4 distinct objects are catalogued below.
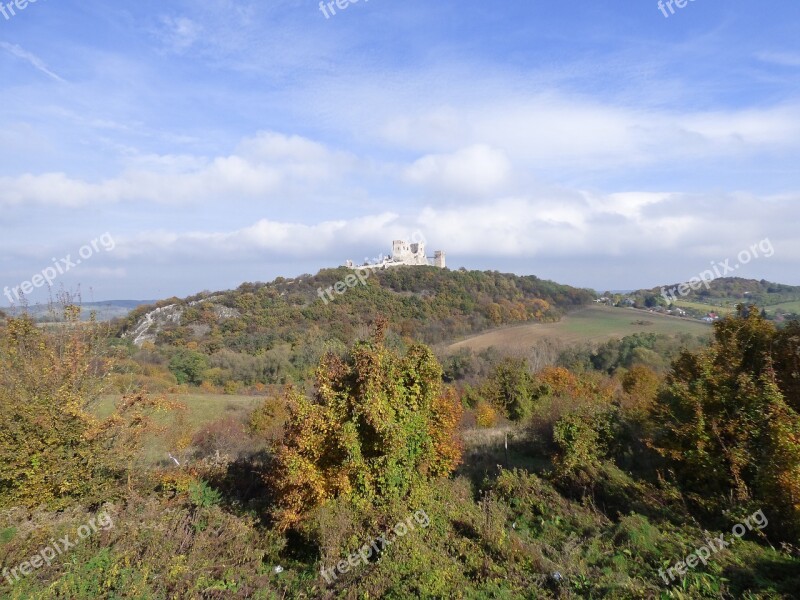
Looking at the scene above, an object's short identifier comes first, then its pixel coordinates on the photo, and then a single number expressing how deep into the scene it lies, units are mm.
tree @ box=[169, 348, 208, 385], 38781
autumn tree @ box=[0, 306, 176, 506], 9242
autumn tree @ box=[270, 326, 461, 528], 8758
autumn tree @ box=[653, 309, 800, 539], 8070
